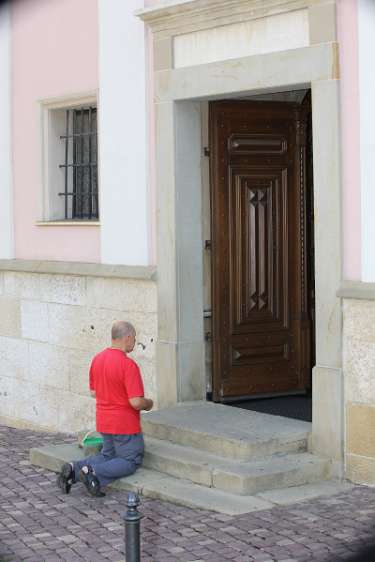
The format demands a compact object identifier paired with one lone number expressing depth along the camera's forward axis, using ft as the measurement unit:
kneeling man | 21.31
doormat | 26.14
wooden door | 27.50
